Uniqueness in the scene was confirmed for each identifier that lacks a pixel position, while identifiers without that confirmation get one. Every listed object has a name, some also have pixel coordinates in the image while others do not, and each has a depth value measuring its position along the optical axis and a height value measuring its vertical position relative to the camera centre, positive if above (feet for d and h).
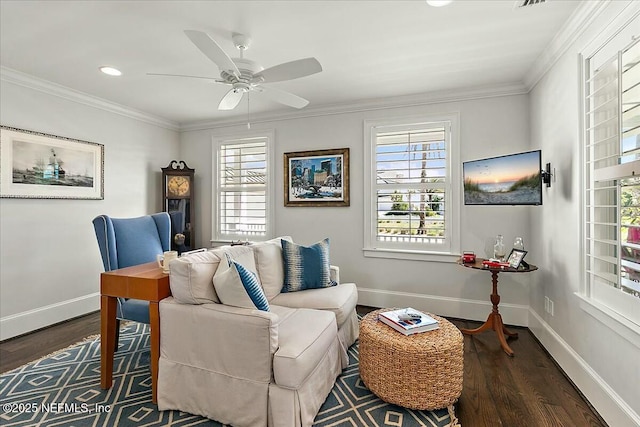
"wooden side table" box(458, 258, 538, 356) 8.91 -3.12
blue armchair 7.95 -0.79
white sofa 5.59 -2.66
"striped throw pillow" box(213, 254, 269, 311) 6.09 -1.42
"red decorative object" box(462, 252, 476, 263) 9.69 -1.30
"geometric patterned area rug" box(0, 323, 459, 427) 6.07 -3.92
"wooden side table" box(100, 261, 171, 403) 6.51 -1.72
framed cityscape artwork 12.95 +1.60
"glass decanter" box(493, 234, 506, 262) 9.68 -1.07
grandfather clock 14.39 +0.72
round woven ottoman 6.12 -3.03
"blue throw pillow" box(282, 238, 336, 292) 8.95 -1.50
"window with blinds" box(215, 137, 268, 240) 14.51 +1.28
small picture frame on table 8.86 -1.25
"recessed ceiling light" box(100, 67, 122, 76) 9.59 +4.49
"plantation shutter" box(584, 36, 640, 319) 5.50 +0.68
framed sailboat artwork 9.87 +1.72
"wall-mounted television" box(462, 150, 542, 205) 8.26 +1.02
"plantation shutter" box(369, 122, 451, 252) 11.67 +1.10
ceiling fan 6.08 +3.20
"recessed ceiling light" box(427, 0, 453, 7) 6.36 +4.34
